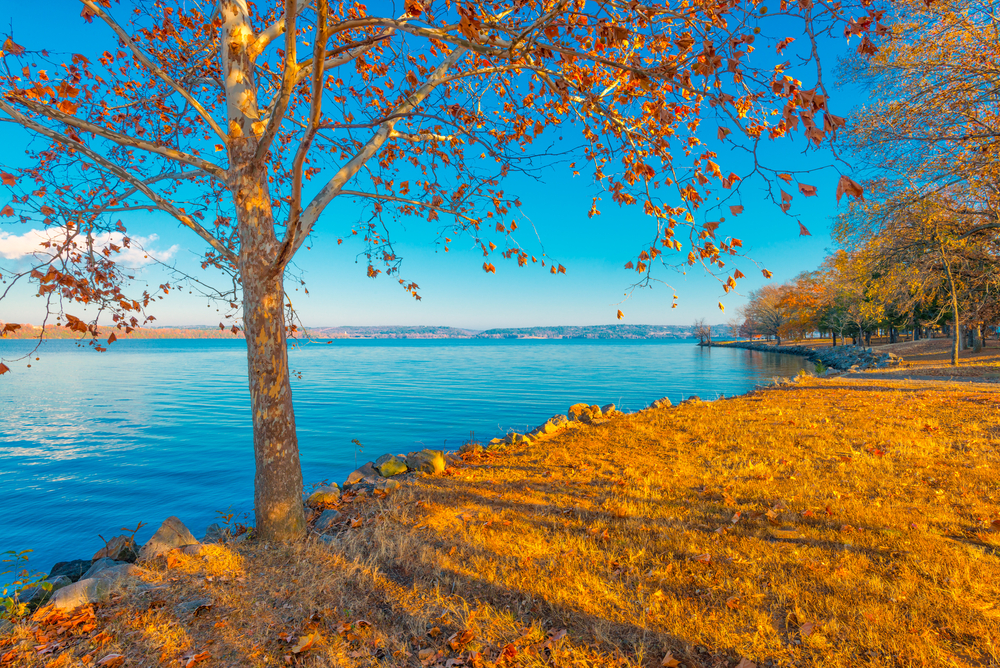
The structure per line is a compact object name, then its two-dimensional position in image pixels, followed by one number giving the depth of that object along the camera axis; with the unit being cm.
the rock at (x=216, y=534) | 543
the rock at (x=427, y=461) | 811
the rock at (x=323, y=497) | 661
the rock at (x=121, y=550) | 517
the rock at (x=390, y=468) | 849
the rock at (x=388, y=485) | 694
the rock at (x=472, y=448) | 951
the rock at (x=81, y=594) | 378
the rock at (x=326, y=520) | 561
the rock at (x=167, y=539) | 480
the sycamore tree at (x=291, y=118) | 343
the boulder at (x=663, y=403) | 1447
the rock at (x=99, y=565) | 462
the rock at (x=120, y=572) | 420
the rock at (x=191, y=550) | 483
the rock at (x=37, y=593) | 412
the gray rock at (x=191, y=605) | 374
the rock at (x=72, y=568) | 546
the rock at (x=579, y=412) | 1213
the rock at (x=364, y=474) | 842
